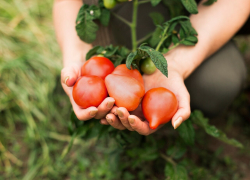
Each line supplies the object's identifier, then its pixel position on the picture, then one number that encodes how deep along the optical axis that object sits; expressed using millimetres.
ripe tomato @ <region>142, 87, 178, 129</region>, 744
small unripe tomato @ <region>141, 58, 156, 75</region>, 871
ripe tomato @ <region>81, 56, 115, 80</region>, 858
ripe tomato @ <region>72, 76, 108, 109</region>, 774
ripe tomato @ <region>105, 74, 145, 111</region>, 759
